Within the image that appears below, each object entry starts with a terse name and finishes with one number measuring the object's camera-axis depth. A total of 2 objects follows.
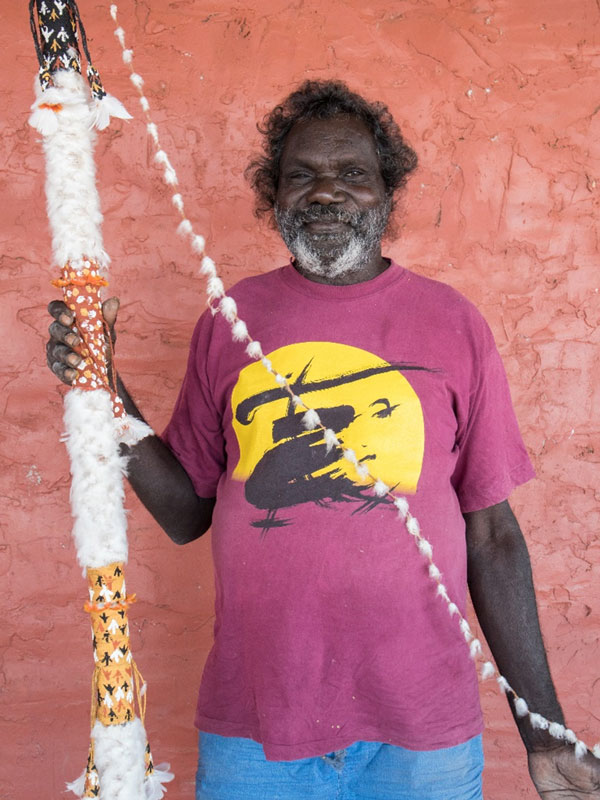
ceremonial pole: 1.48
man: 1.67
